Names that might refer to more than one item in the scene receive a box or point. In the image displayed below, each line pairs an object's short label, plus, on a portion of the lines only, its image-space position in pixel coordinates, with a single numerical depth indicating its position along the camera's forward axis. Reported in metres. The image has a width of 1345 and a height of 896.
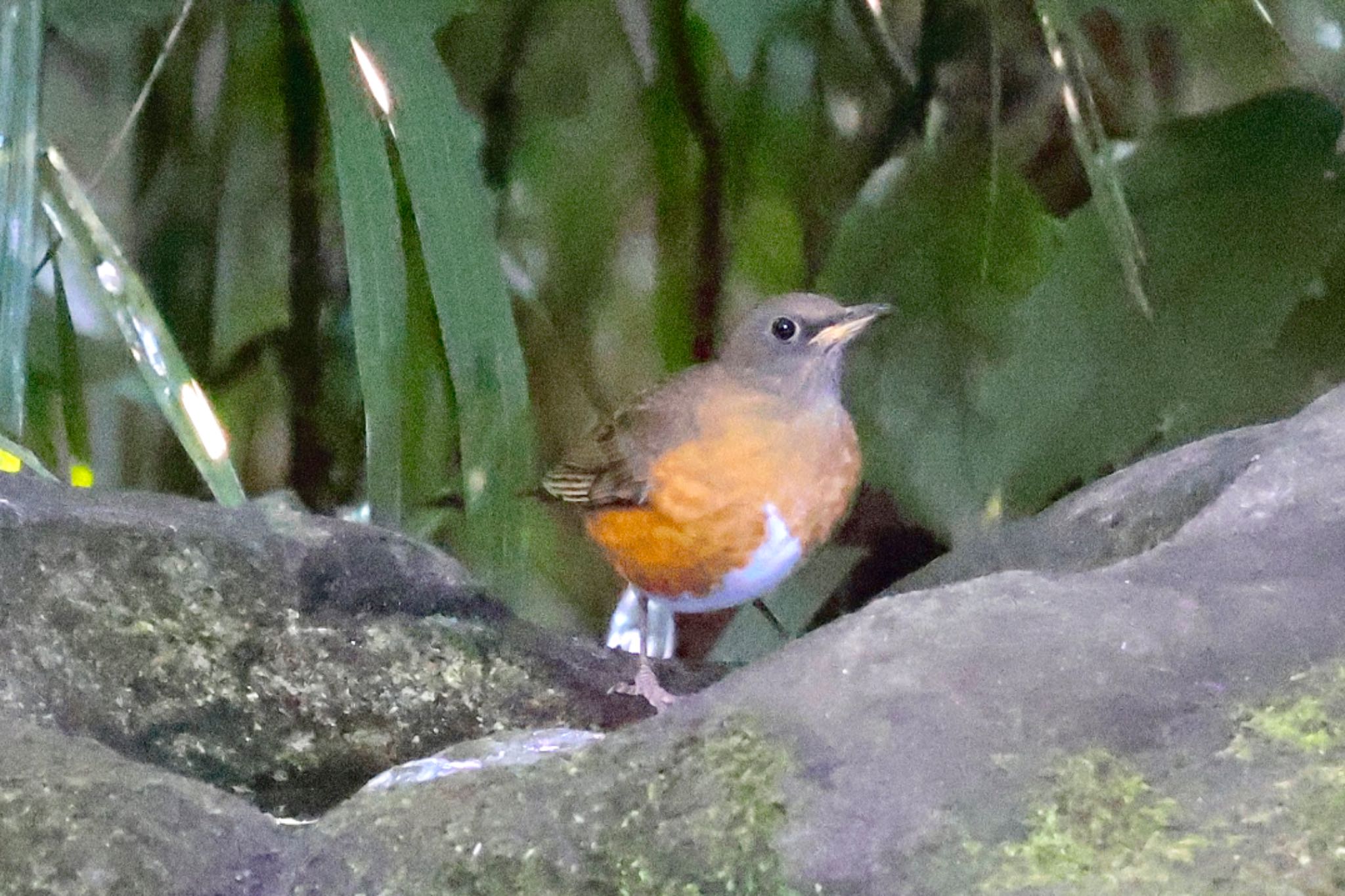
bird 5.63
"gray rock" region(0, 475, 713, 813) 5.57
